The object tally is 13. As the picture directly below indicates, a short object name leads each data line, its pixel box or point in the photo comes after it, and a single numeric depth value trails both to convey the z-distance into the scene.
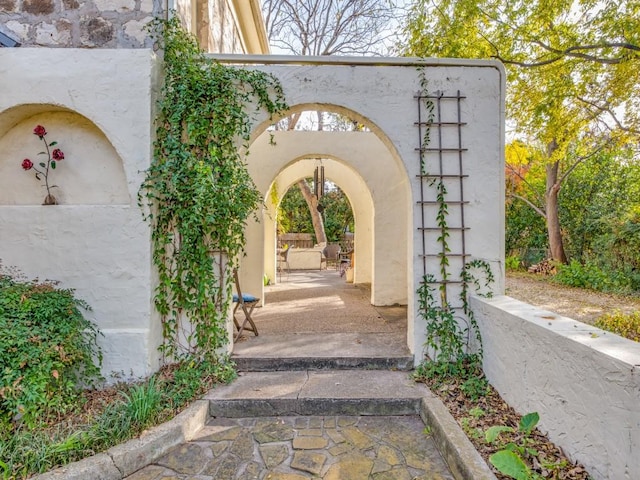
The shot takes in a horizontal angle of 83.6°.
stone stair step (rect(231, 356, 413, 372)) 3.57
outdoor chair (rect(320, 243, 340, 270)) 12.79
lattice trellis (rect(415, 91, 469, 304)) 3.57
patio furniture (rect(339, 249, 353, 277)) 9.78
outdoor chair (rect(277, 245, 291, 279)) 10.43
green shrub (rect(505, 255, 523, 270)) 11.34
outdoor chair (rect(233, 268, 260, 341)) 4.12
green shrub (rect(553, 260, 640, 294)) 7.20
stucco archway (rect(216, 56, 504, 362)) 3.58
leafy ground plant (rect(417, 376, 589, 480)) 2.07
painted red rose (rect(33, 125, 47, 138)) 3.22
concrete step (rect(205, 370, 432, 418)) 3.01
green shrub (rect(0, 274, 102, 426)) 2.41
